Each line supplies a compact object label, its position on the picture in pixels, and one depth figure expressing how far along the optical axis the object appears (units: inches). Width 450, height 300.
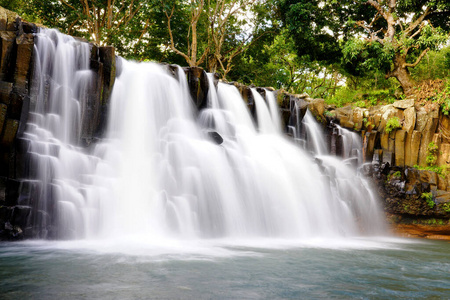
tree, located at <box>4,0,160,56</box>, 719.1
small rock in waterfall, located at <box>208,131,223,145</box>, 421.4
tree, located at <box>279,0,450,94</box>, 658.8
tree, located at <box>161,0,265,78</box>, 832.9
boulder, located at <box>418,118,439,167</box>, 509.0
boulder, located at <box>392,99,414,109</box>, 531.3
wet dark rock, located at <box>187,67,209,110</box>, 457.7
